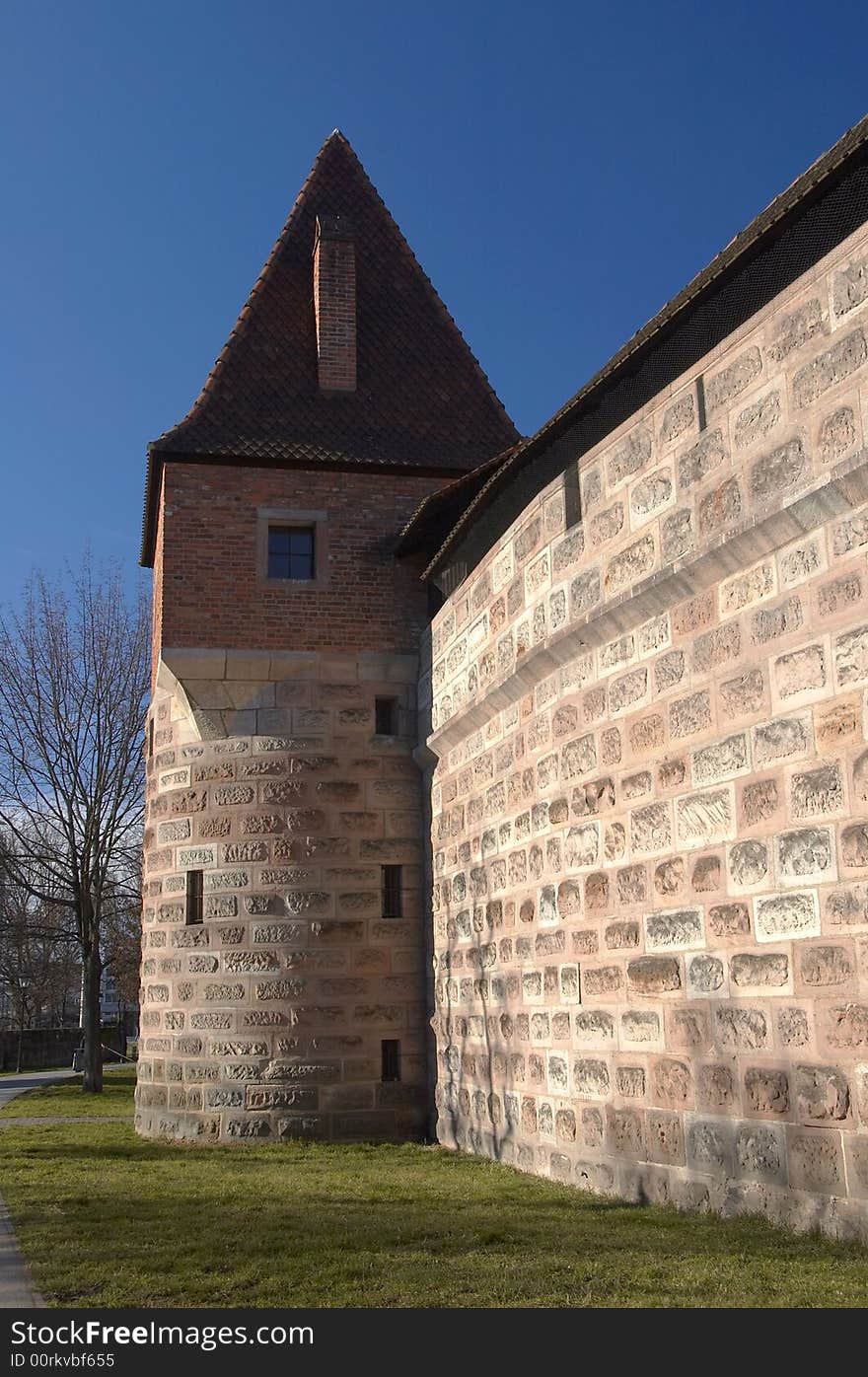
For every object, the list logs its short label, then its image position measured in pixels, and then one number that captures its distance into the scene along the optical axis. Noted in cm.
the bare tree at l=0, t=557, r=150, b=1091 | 2450
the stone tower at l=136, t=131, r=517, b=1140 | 1220
